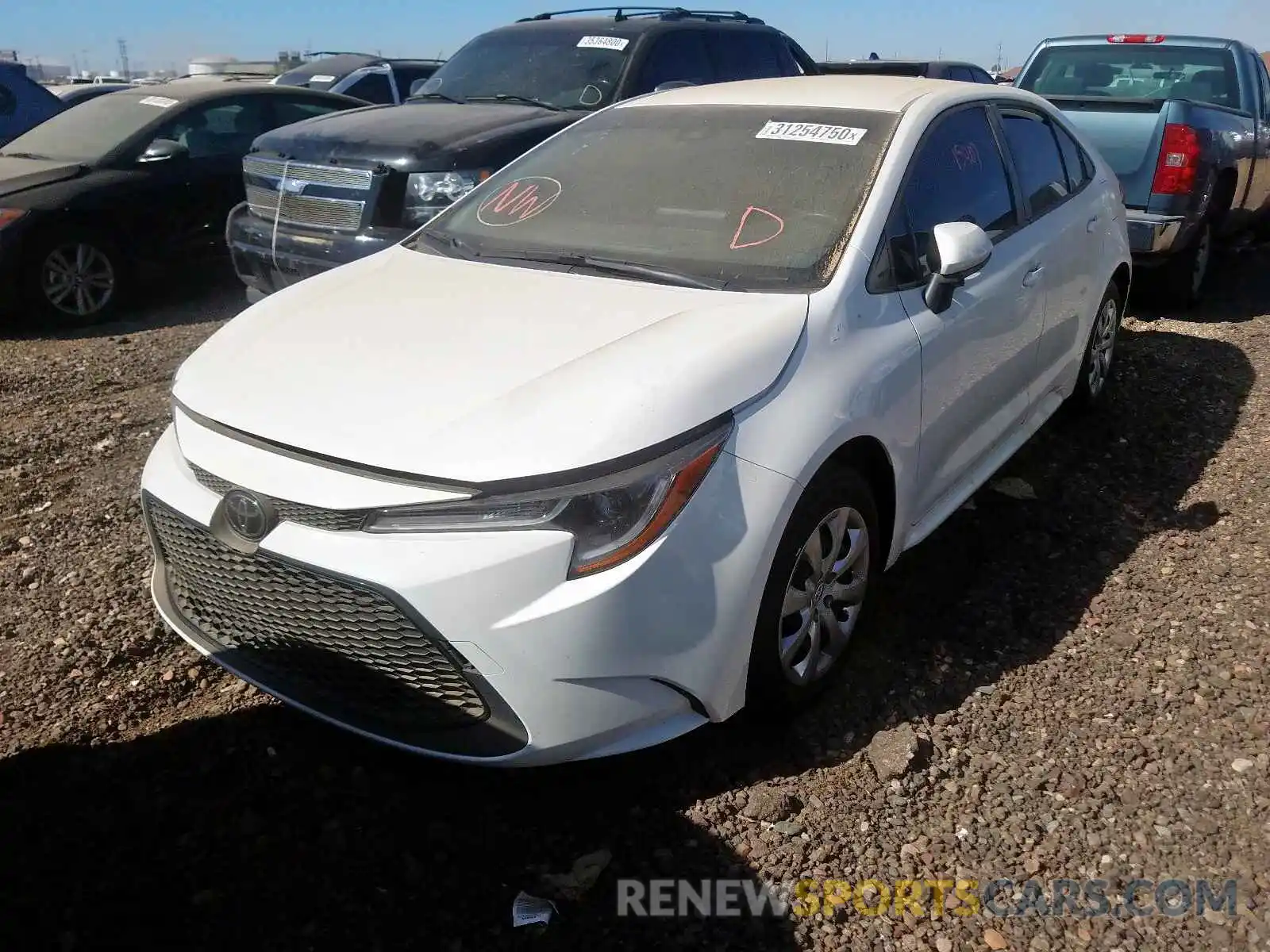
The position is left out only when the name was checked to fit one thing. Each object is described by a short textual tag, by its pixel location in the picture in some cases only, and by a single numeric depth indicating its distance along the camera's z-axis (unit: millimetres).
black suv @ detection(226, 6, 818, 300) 5379
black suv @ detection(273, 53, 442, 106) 12945
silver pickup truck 6324
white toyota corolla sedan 2229
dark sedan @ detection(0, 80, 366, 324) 6832
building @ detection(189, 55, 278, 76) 33656
